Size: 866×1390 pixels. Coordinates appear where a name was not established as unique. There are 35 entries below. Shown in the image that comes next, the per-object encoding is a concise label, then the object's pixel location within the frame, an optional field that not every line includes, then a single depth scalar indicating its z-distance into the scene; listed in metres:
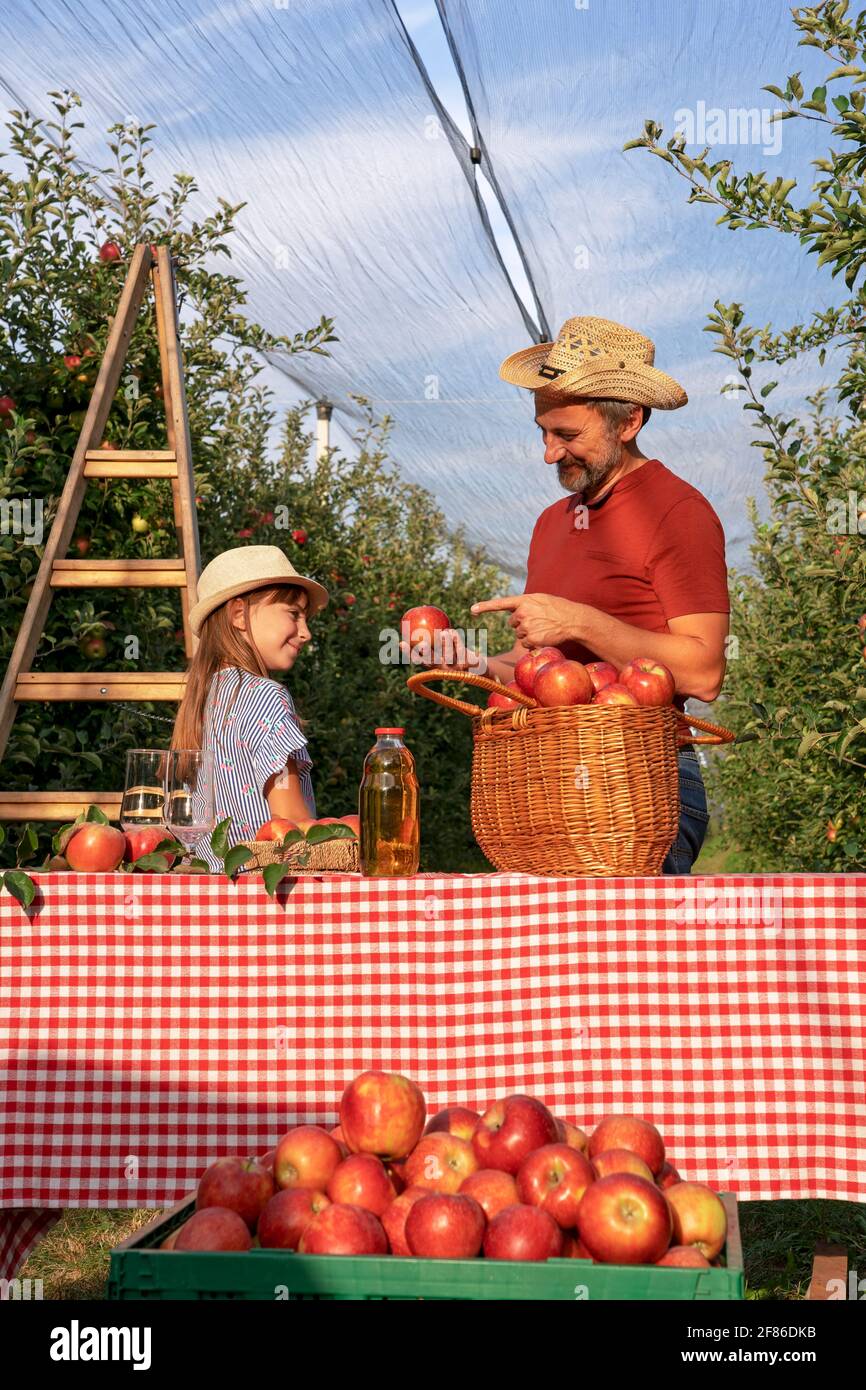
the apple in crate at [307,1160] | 1.87
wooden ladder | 4.55
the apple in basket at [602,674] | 2.57
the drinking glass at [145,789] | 2.69
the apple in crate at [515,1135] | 1.87
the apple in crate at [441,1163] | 1.86
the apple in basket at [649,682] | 2.53
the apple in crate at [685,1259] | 1.66
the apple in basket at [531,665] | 2.58
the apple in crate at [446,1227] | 1.66
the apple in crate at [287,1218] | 1.76
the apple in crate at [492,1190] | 1.76
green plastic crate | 1.62
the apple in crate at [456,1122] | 2.00
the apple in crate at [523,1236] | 1.66
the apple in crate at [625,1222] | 1.66
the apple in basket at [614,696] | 2.48
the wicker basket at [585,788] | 2.38
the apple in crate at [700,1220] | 1.79
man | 2.97
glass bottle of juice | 2.54
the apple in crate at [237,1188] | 1.84
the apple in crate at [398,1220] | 1.74
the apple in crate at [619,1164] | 1.80
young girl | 3.29
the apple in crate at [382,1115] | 1.91
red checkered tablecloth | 2.35
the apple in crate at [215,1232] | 1.74
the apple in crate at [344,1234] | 1.68
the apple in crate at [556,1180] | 1.74
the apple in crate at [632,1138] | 1.90
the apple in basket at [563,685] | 2.45
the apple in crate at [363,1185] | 1.79
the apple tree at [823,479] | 3.05
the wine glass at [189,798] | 2.61
